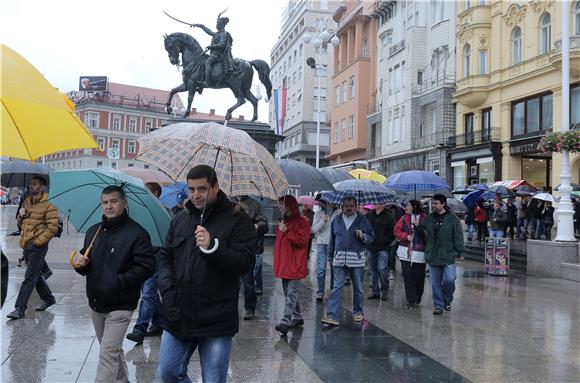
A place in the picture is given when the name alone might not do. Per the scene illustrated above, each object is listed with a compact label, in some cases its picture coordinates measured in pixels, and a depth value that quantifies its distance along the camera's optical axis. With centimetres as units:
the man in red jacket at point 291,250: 718
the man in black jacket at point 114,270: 413
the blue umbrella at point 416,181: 1100
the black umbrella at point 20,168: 946
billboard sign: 9476
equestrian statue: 1900
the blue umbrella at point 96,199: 469
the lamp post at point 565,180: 1370
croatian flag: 3812
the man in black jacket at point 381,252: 1004
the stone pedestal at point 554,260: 1317
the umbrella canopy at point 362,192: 836
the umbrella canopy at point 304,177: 786
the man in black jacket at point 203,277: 342
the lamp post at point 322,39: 2682
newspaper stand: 1383
